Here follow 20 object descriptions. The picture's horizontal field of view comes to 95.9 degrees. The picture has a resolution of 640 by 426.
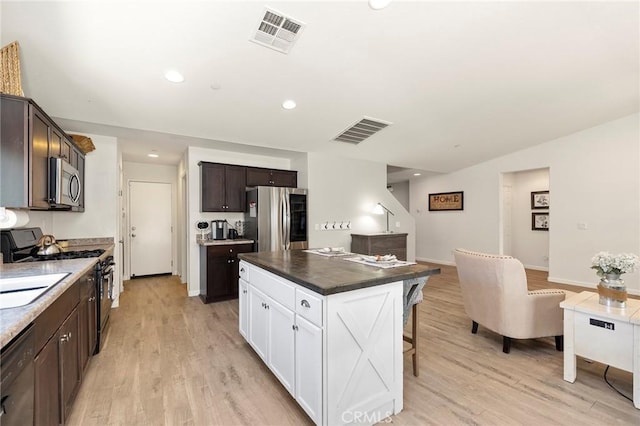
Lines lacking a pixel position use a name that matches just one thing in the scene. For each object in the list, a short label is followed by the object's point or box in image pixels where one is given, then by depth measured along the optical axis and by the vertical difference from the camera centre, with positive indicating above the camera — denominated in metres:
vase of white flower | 2.09 -0.47
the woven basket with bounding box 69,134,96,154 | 3.68 +0.94
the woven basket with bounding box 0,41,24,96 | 1.99 +1.02
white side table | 1.94 -0.89
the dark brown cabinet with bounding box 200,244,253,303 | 4.27 -0.85
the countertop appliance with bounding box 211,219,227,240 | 4.69 -0.25
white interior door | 5.78 -0.25
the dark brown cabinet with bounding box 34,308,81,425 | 1.27 -0.82
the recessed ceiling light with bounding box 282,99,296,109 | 3.29 +1.28
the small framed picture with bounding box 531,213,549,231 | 6.48 -0.21
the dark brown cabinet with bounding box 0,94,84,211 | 1.92 +0.44
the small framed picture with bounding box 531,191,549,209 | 6.48 +0.28
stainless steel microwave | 2.40 +0.29
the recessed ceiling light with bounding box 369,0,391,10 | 1.99 +1.46
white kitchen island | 1.59 -0.75
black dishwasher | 0.93 -0.58
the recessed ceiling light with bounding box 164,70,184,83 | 2.58 +1.27
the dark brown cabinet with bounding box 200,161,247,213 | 4.59 +0.45
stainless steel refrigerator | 4.50 -0.05
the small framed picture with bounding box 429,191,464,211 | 7.18 +0.31
